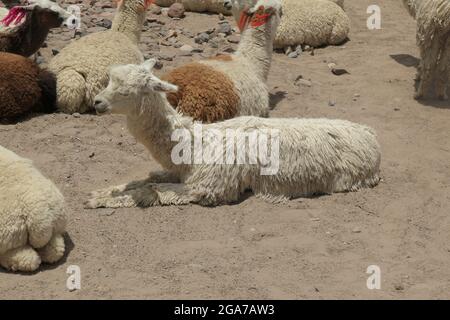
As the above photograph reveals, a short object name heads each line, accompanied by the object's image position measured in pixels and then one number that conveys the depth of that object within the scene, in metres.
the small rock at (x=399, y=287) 5.39
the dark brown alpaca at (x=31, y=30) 9.30
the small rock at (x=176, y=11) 12.15
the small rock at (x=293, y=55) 10.95
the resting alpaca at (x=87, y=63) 8.54
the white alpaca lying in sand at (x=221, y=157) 6.38
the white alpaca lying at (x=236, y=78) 7.34
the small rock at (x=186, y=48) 10.64
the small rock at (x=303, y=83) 9.80
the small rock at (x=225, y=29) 11.53
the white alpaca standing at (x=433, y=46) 8.91
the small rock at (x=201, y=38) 11.06
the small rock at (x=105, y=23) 11.36
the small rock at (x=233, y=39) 11.22
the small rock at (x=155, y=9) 12.32
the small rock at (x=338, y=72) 10.27
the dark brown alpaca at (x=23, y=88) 8.20
